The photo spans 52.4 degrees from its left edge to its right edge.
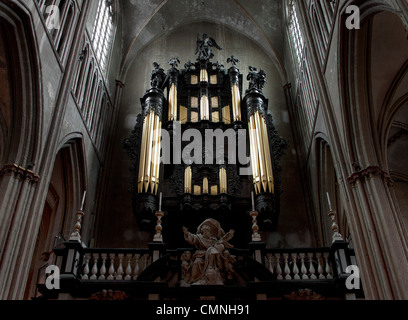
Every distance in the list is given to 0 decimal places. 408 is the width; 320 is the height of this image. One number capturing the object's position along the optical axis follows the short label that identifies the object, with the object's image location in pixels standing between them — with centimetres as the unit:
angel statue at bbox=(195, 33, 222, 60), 1560
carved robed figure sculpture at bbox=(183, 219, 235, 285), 809
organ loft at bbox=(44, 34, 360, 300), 804
